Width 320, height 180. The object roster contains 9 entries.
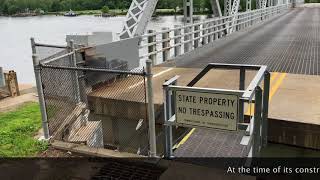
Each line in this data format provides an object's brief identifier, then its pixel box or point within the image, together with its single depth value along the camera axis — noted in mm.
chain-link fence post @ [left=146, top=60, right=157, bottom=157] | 5137
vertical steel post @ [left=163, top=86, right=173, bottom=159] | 4926
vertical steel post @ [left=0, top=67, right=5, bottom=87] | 11311
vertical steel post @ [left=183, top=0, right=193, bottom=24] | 17839
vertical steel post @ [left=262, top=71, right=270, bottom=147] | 5209
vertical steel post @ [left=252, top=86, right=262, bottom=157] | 4527
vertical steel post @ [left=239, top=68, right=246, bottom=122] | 5955
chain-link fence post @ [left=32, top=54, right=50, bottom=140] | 6172
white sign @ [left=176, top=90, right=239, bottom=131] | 4340
